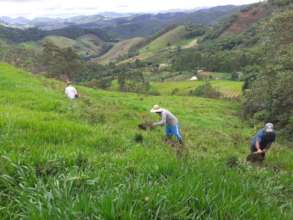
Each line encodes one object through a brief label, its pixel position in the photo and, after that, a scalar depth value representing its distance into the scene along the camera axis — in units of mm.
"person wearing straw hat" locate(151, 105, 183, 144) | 10797
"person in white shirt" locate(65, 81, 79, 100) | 15116
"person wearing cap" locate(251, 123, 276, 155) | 9523
